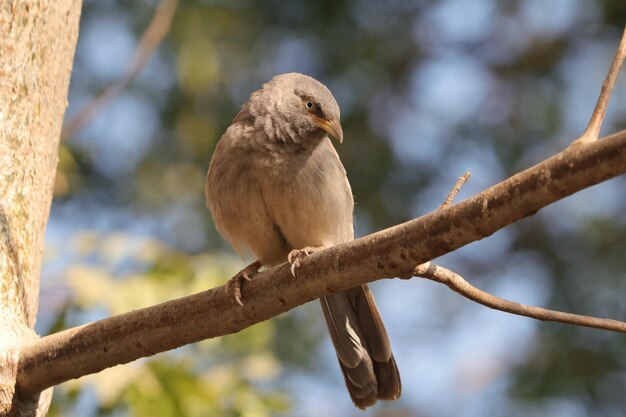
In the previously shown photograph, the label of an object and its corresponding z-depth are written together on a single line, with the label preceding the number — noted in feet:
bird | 28.60
